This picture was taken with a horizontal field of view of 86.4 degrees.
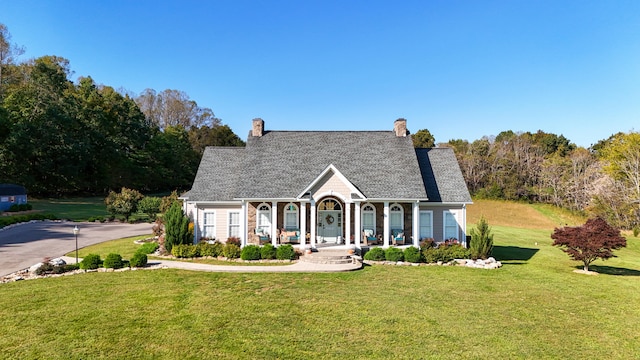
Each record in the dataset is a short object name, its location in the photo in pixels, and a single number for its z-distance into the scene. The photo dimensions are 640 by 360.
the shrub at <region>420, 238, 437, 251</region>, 20.34
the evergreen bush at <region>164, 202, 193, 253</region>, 20.34
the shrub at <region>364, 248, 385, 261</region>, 19.19
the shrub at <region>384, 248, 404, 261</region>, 19.00
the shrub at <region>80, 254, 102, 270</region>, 16.58
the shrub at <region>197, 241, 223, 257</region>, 19.61
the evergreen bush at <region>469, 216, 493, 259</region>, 19.41
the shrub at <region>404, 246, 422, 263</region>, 18.98
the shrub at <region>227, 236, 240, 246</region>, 21.05
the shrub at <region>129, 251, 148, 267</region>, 17.05
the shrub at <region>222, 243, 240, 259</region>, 19.27
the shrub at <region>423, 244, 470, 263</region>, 19.22
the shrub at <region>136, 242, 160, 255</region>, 20.63
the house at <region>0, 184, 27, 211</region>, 37.59
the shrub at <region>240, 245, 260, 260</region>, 18.78
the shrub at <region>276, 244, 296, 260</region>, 18.91
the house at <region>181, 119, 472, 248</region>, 20.78
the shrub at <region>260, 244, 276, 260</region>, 18.88
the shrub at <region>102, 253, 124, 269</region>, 16.78
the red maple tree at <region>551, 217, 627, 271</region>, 16.80
